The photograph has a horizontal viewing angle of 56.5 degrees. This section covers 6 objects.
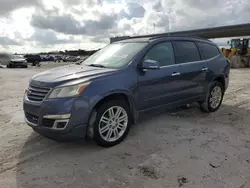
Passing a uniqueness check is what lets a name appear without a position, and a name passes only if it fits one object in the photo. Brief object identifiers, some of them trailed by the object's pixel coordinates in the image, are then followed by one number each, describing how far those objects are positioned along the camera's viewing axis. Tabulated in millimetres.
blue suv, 3252
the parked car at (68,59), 48169
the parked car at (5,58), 25194
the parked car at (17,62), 24406
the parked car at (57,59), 51294
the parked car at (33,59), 32900
